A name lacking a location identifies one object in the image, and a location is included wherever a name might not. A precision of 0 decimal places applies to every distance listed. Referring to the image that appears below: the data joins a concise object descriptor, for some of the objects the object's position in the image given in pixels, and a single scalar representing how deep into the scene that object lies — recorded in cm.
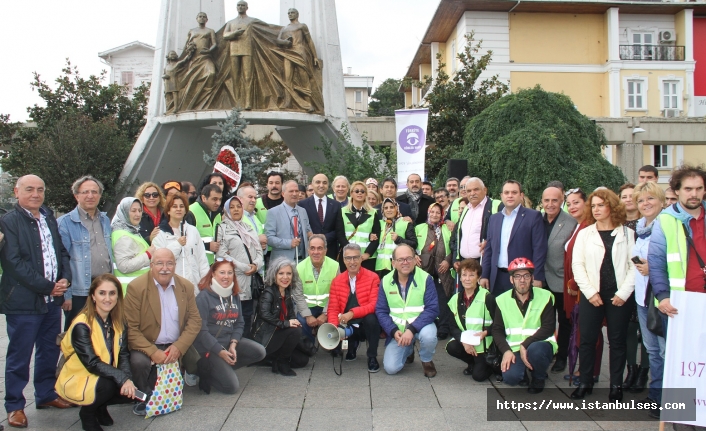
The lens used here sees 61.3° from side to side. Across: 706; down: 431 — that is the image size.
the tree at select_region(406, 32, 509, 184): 1750
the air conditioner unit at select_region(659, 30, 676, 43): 2958
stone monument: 1325
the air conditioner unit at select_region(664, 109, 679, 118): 2891
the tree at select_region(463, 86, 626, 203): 1187
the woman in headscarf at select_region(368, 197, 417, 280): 714
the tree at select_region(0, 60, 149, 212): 1557
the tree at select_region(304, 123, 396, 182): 1262
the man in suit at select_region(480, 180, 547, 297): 565
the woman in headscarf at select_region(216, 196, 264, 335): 624
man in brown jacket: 463
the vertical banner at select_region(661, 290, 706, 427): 391
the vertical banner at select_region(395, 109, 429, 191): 1072
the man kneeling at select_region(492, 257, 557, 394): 515
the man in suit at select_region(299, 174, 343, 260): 736
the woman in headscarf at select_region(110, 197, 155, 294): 521
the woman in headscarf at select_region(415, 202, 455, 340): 717
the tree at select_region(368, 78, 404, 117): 5100
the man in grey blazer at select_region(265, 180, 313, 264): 693
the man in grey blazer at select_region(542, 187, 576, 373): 577
